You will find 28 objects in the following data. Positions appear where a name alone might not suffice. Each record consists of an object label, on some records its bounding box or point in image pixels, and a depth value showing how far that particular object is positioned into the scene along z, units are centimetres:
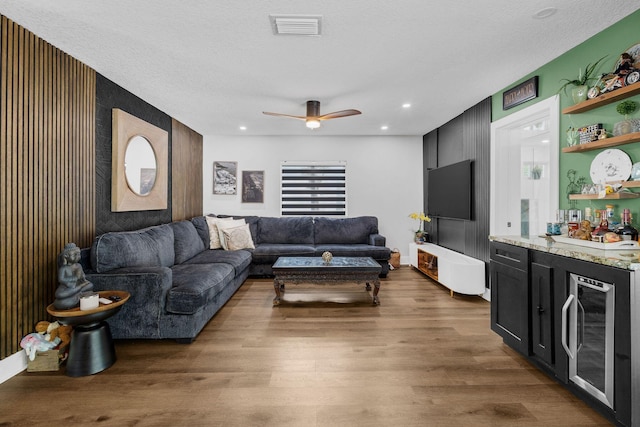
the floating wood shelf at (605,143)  197
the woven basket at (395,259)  555
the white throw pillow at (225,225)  487
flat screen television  421
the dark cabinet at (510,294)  224
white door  276
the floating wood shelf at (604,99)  198
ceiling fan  364
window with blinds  581
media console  380
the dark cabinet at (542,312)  204
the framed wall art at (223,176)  578
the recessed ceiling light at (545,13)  201
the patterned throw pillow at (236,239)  485
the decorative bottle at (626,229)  197
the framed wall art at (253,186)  580
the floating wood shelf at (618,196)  202
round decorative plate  211
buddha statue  212
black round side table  208
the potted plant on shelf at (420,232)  543
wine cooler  163
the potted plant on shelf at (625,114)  204
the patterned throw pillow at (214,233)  486
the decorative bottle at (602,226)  211
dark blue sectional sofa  258
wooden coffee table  358
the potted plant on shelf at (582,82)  235
